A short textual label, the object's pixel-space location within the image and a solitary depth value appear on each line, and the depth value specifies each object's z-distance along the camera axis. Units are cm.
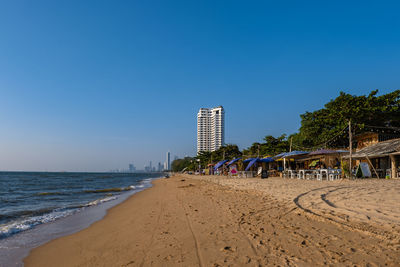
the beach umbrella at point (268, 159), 2158
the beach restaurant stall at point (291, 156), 1765
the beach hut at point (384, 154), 1490
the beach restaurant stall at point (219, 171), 3859
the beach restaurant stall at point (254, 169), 2163
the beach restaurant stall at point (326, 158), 1670
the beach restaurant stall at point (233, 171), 2580
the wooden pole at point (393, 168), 1489
